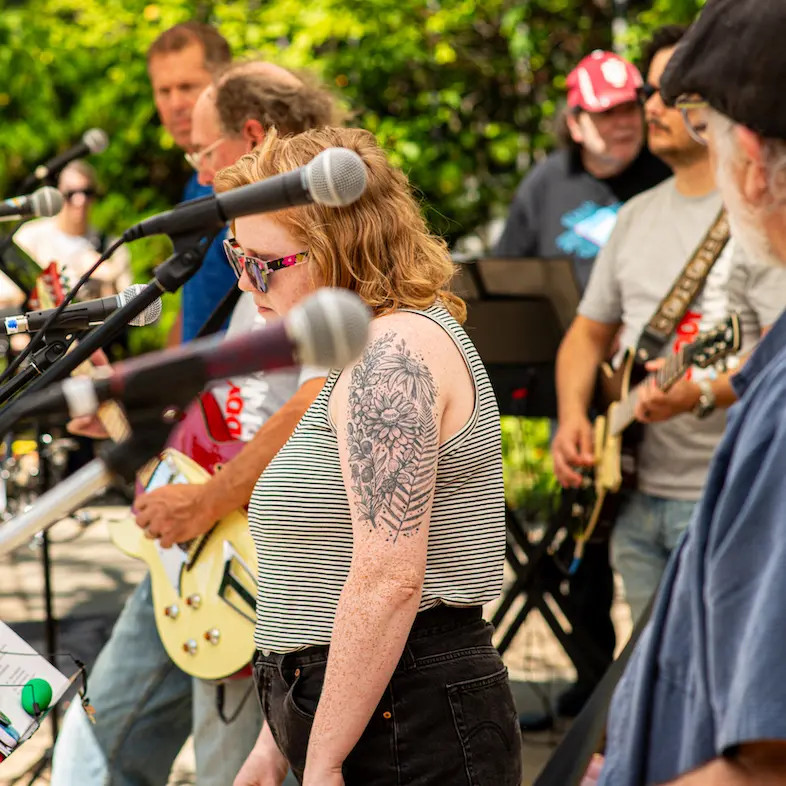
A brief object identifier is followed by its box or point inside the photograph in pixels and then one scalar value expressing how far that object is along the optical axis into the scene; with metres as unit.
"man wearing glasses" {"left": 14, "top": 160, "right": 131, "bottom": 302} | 6.91
